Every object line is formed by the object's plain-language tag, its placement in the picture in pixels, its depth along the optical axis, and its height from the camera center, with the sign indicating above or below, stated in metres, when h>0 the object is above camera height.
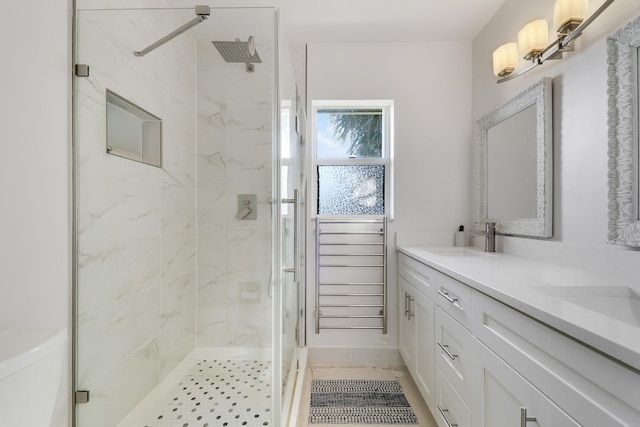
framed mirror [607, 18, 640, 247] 1.09 +0.30
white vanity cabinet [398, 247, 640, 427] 0.60 -0.42
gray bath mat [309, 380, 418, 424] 1.72 -1.17
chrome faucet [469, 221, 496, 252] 1.94 -0.14
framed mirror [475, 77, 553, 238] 1.54 +0.30
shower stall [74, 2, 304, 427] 1.29 -0.02
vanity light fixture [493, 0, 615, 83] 1.28 +0.84
